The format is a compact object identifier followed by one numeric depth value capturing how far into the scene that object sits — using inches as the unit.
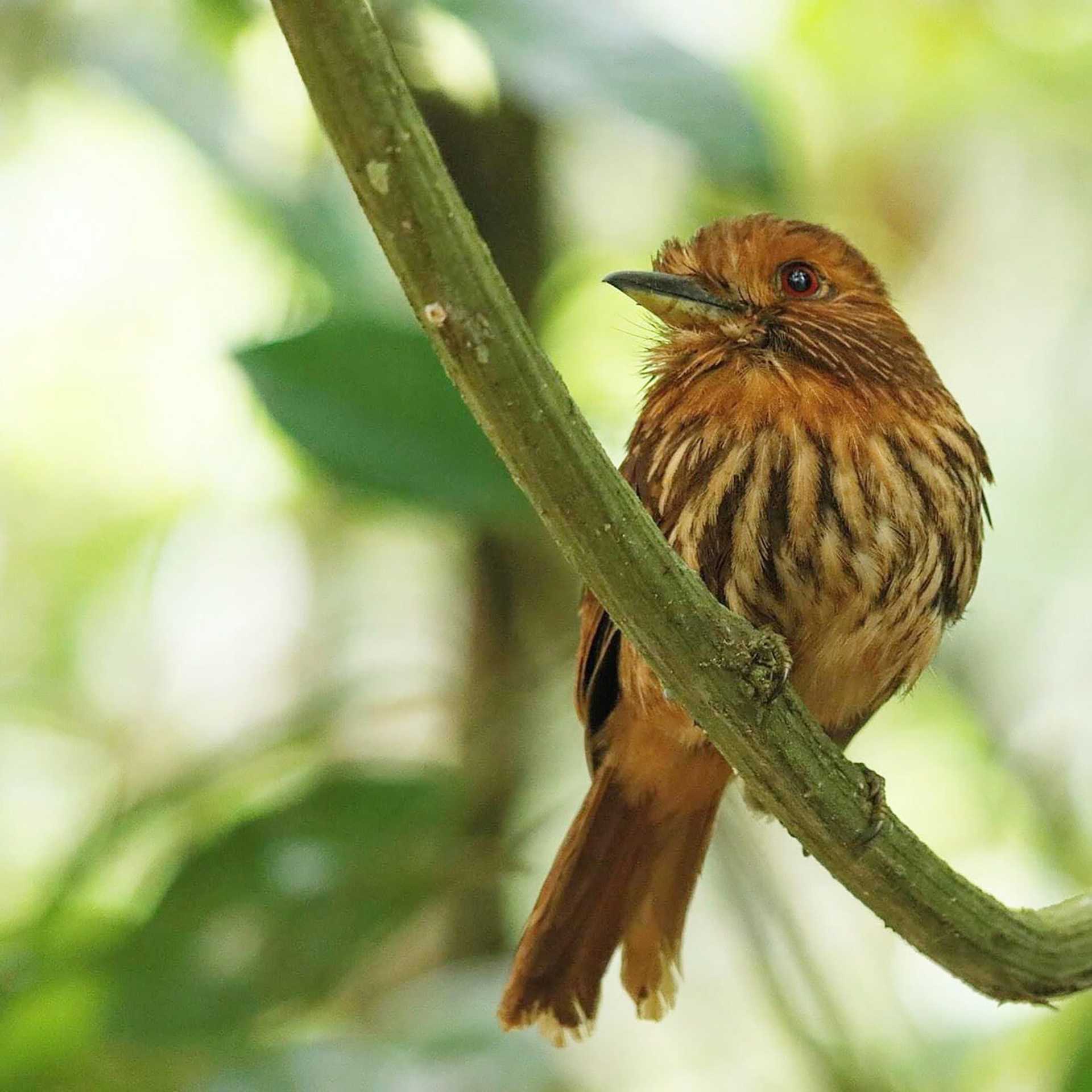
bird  165.9
